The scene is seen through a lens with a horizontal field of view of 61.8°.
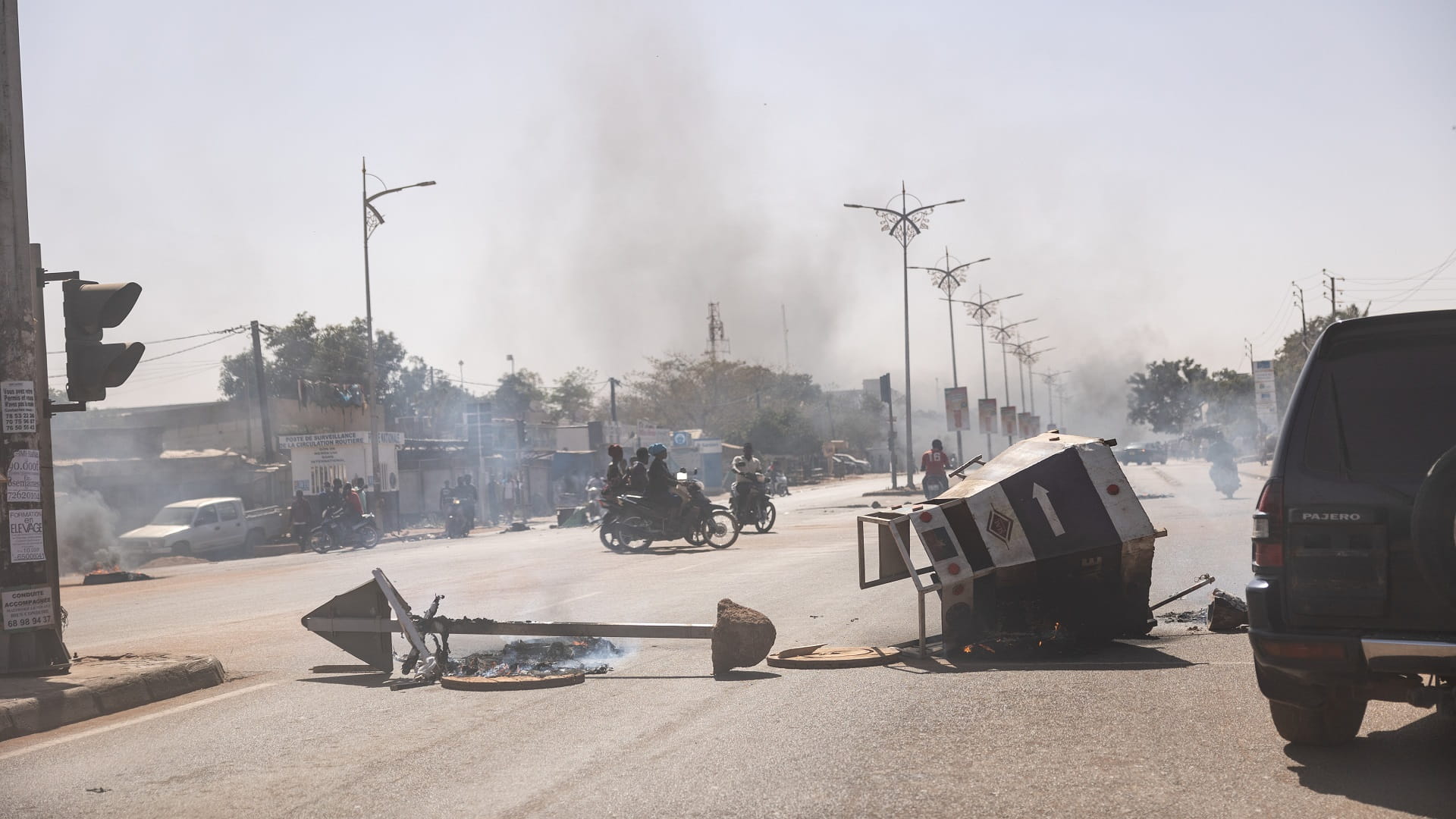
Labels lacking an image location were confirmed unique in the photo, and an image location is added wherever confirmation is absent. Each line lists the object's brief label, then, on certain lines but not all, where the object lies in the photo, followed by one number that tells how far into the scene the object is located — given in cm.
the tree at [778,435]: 8938
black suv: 439
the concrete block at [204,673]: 864
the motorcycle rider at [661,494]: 2141
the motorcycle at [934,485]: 3045
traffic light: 836
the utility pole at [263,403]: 4378
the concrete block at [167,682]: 828
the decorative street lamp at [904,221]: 4666
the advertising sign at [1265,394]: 5294
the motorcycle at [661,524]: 2147
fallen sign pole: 820
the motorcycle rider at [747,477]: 2608
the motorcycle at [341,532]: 3133
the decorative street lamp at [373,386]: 3600
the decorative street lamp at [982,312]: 7106
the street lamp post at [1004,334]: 8499
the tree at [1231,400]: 10144
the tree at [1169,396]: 11925
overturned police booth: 823
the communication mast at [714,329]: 10606
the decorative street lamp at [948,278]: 5850
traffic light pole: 824
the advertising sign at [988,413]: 6112
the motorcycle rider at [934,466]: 2997
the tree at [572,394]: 12294
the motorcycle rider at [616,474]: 2181
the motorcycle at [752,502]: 2617
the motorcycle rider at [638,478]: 2161
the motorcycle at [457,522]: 3428
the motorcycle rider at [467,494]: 3844
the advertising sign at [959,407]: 5128
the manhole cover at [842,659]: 803
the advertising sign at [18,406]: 820
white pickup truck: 3036
